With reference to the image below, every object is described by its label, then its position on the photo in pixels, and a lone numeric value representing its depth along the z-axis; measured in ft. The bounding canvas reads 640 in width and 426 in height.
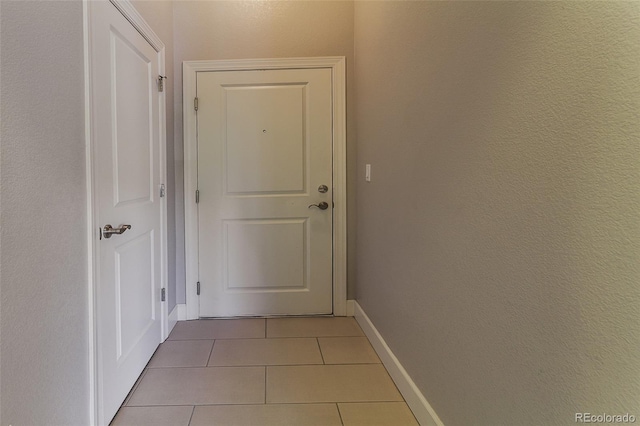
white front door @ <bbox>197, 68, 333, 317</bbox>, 8.09
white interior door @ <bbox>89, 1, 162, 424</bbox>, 4.54
